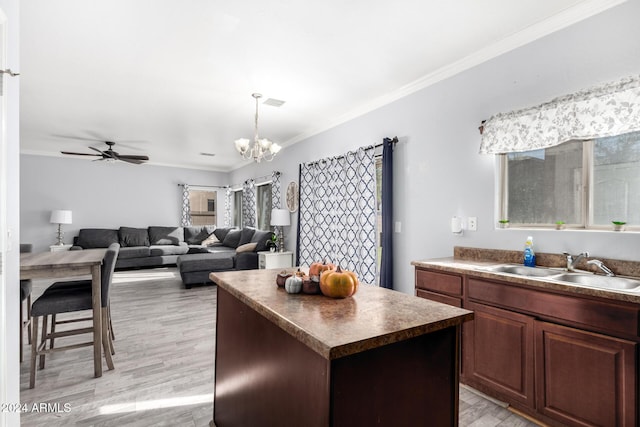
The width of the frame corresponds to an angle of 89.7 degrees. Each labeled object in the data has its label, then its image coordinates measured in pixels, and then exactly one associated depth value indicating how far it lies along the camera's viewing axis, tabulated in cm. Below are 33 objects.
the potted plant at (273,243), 564
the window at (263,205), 709
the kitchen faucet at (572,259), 204
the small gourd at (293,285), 143
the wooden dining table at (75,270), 227
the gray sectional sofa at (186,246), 550
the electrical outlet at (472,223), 272
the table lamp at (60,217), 660
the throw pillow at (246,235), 664
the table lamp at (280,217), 546
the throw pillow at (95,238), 699
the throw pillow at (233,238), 720
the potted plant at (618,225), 196
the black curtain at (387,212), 345
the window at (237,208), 878
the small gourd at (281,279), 156
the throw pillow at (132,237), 734
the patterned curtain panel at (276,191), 598
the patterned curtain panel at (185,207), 842
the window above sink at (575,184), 201
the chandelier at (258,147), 349
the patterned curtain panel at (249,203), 725
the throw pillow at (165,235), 766
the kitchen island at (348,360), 95
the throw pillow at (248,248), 586
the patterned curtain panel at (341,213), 376
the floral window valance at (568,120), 190
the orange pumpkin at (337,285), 136
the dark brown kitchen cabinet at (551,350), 156
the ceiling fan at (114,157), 566
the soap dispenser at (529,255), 229
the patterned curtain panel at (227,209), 894
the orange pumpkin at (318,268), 152
